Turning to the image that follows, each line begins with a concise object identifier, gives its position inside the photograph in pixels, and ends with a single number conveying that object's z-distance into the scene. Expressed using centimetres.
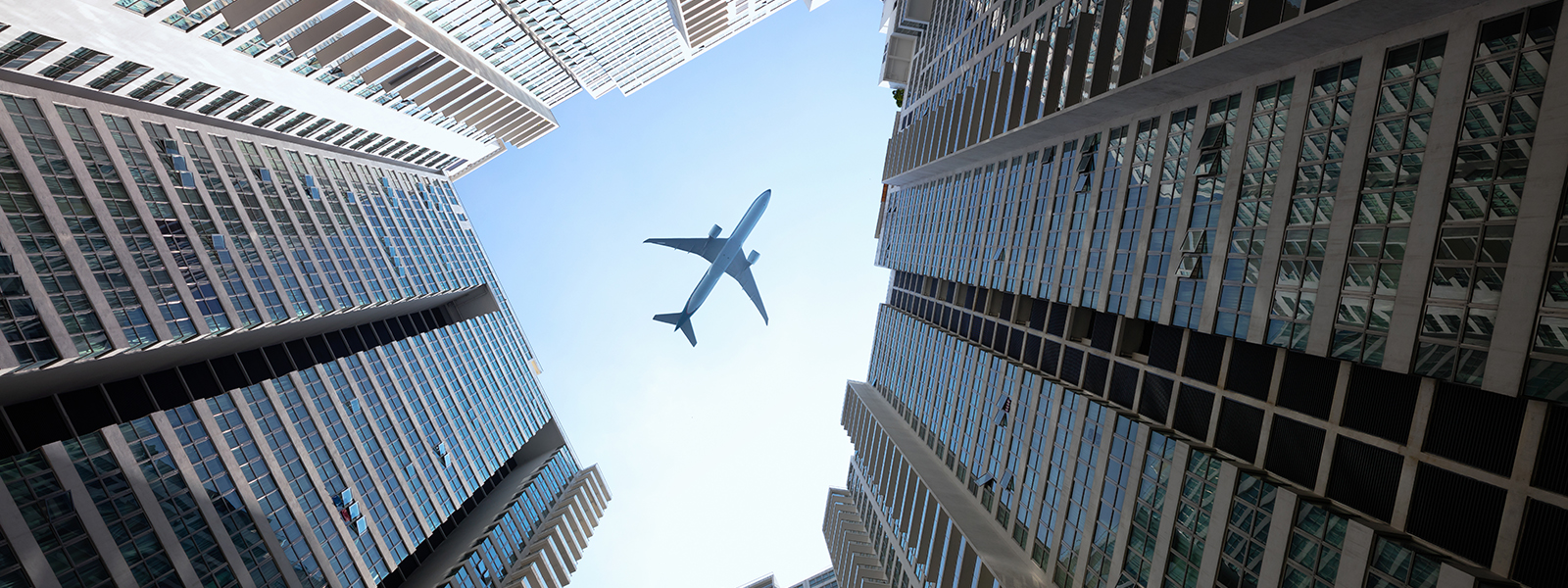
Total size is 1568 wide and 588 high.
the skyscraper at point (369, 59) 4328
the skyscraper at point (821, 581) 14532
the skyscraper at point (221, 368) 3850
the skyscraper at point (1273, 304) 1808
